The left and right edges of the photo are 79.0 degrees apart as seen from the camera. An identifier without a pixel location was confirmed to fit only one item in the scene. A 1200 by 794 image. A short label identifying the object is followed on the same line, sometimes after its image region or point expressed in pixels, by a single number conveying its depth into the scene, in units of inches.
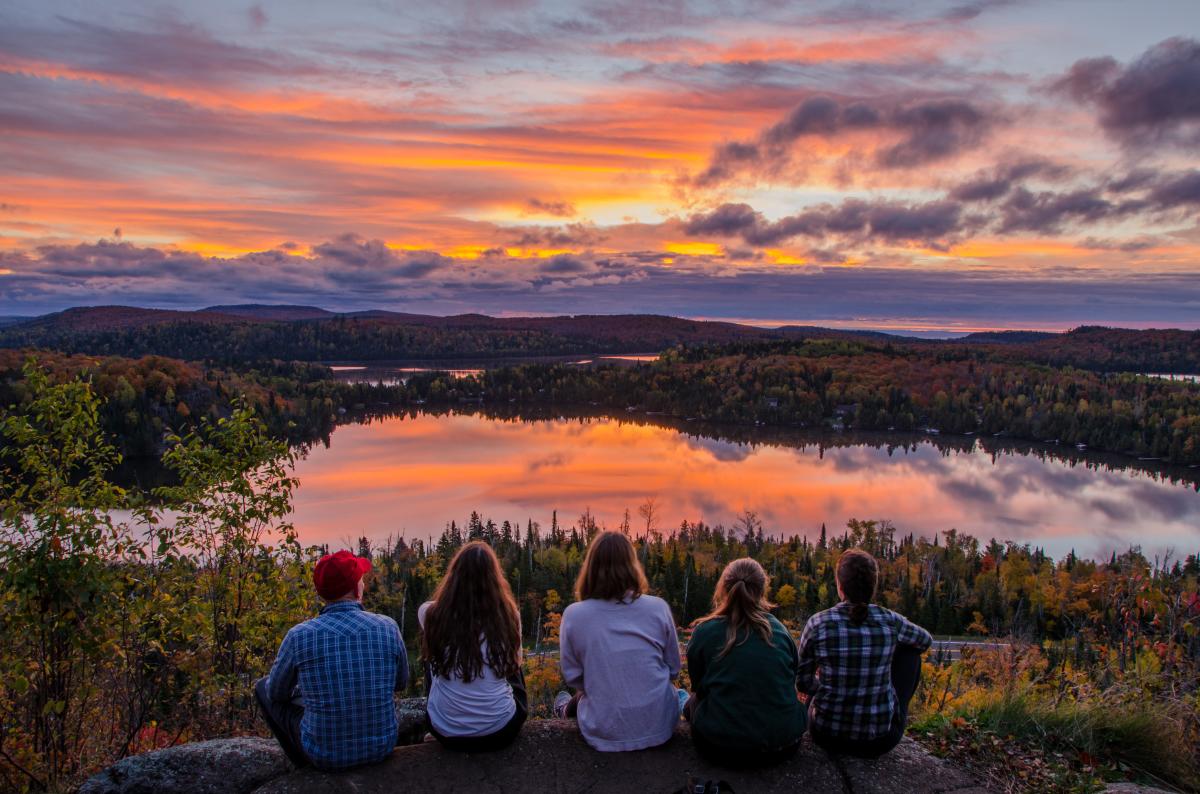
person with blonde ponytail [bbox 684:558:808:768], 155.4
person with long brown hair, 161.3
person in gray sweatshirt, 162.6
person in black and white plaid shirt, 164.1
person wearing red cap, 154.9
